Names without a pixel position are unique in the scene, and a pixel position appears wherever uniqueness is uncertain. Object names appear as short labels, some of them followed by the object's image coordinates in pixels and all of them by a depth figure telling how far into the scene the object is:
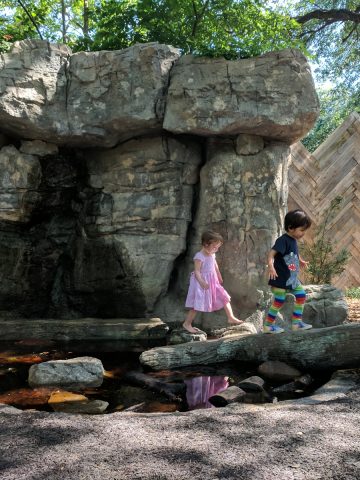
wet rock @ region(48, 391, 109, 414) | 3.44
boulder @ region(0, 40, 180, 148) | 6.02
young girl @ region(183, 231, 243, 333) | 5.58
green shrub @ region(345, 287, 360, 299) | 9.23
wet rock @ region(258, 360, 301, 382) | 4.25
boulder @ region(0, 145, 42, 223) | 6.34
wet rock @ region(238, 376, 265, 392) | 3.77
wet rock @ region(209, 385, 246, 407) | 3.53
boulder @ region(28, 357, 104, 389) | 3.93
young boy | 5.06
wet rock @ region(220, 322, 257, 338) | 5.56
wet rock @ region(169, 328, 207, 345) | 5.28
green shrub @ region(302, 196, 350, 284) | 8.32
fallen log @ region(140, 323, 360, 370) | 4.32
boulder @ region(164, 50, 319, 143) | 5.98
